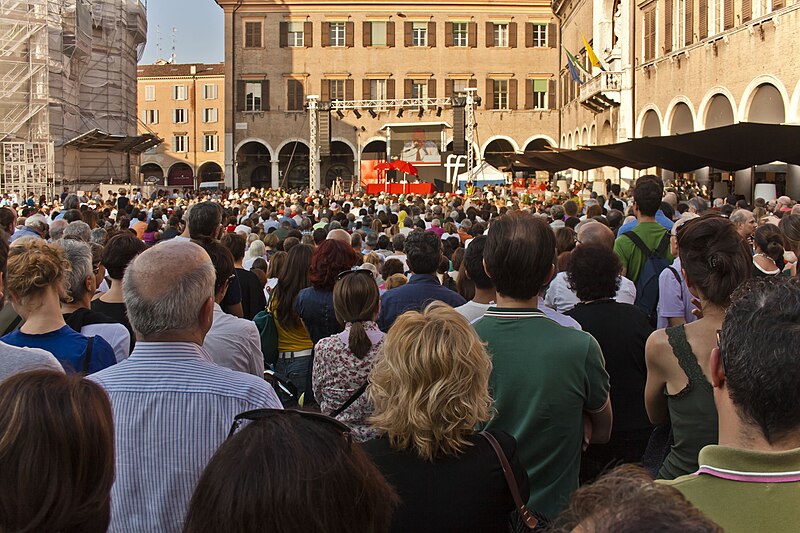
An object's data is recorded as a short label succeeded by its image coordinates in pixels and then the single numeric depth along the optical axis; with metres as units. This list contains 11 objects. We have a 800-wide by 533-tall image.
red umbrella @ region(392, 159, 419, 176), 36.28
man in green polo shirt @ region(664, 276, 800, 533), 1.83
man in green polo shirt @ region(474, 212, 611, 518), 3.20
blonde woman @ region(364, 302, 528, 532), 2.57
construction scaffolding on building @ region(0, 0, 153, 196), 34.22
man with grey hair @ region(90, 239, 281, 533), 2.61
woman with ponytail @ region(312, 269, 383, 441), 3.99
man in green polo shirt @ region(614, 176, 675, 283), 6.93
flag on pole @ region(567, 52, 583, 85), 37.56
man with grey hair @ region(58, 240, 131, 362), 4.20
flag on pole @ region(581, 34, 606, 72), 31.77
